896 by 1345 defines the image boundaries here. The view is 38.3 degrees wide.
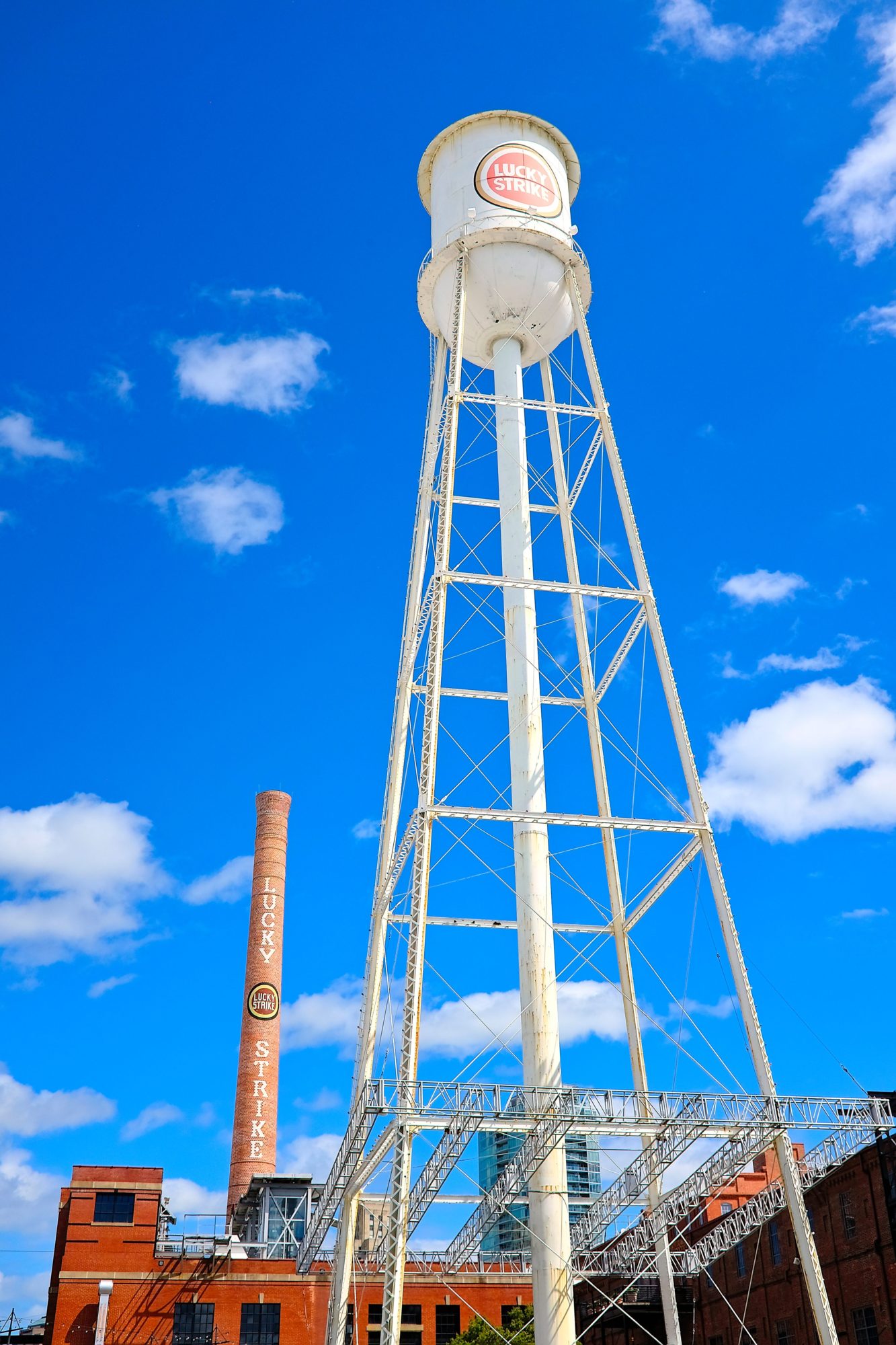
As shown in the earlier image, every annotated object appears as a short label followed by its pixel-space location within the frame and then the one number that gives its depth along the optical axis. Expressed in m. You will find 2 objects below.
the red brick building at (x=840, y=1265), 31.41
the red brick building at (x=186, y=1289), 38.97
